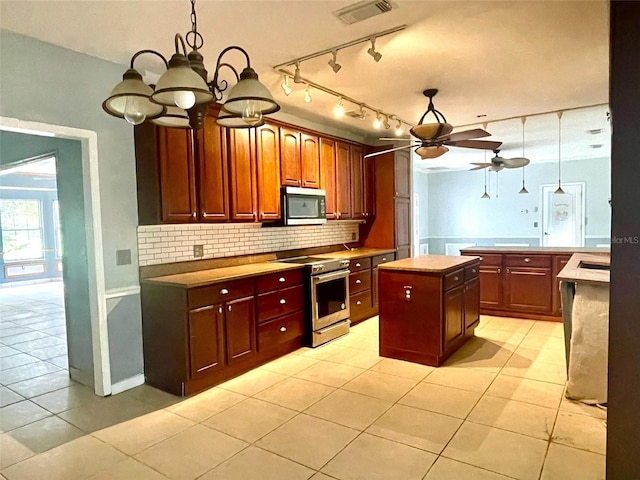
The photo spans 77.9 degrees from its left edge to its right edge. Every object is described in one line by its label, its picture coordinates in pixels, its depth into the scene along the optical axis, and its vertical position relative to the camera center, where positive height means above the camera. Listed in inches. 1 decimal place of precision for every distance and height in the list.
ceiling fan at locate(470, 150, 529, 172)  230.0 +32.8
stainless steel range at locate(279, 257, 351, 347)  166.2 -33.0
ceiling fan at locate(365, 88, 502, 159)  138.1 +31.2
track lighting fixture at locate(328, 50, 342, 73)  117.1 +48.0
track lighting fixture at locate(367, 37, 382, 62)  109.9 +47.5
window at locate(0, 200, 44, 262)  356.2 +1.3
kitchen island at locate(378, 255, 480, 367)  141.1 -33.1
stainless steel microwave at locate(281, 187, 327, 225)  174.7 +8.1
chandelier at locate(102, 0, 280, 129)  60.8 +22.4
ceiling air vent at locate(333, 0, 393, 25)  92.6 +50.9
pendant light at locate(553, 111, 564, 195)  204.5 +52.0
